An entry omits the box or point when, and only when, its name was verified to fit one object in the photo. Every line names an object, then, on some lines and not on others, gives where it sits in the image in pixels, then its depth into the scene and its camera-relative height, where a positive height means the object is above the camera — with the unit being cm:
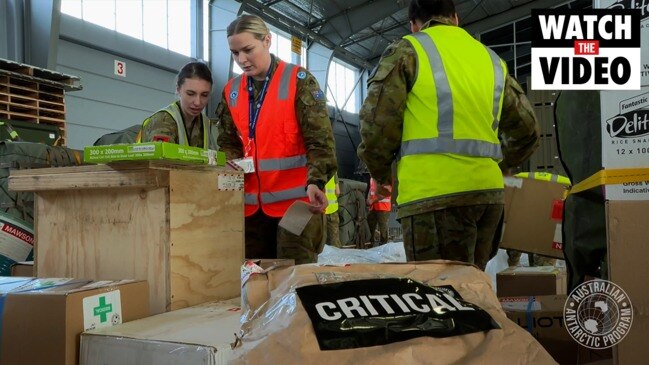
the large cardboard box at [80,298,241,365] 112 -34
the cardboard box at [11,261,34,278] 189 -27
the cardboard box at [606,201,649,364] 129 -20
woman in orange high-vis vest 215 +18
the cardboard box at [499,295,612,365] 195 -51
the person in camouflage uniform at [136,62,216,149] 236 +36
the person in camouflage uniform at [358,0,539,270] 180 -2
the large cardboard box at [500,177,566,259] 364 -21
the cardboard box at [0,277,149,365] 125 -30
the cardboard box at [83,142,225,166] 150 +11
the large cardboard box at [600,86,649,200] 131 +12
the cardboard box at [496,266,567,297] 255 -47
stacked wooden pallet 527 +104
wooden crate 157 -11
